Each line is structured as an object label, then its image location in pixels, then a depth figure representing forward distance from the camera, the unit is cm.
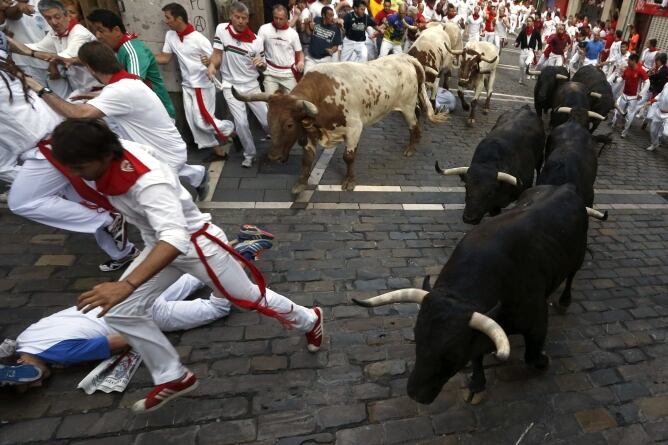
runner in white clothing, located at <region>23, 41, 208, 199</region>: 418
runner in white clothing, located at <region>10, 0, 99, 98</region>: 572
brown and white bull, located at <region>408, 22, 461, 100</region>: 1017
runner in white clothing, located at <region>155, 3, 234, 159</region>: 659
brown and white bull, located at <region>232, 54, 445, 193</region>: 591
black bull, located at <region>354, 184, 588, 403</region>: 265
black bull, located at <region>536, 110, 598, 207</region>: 485
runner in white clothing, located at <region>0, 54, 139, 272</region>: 414
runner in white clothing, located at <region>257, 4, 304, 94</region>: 735
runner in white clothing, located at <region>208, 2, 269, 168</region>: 686
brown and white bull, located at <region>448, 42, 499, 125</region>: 1056
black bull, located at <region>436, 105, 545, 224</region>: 505
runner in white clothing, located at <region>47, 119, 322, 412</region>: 238
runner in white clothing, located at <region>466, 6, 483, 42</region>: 1775
